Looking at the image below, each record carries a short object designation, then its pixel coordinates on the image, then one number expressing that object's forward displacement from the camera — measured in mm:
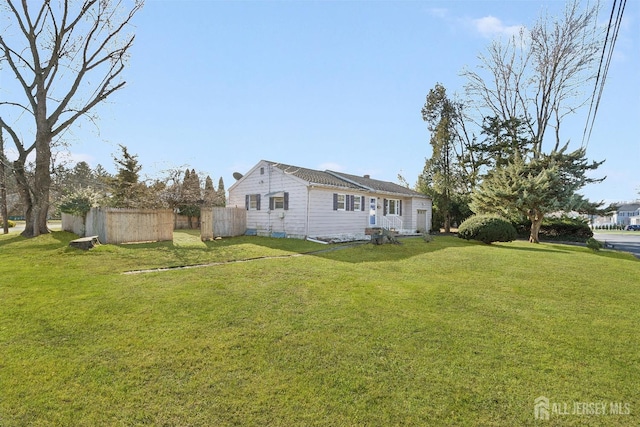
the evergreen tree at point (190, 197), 26859
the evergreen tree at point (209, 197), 27773
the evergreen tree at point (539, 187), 17094
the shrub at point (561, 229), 22734
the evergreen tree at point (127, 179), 26781
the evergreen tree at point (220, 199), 28891
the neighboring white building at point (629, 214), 73625
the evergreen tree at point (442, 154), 26750
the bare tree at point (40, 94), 15375
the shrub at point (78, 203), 14984
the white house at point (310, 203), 16766
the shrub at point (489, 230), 16750
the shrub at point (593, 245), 15839
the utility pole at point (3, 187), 16723
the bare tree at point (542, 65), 22828
